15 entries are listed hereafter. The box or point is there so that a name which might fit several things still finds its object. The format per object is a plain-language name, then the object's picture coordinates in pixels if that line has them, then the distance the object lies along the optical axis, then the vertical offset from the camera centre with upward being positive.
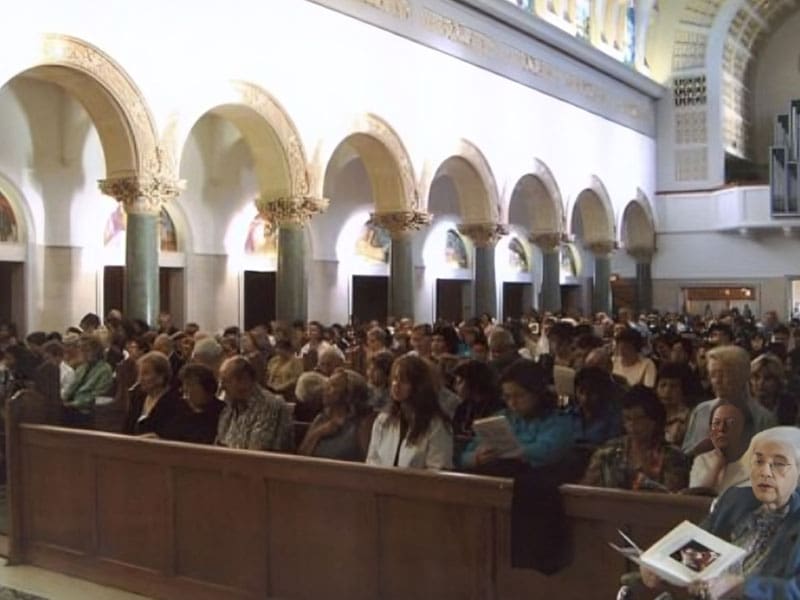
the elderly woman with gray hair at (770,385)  6.47 -0.60
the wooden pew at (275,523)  4.37 -1.19
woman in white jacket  5.00 -0.67
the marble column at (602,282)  26.17 +0.34
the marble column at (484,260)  20.20 +0.71
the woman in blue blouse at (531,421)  4.61 -0.61
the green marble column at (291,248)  14.92 +0.72
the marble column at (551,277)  22.98 +0.42
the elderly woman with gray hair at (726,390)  5.25 -0.51
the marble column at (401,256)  17.53 +0.69
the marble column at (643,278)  28.75 +0.48
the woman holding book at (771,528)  3.16 -0.77
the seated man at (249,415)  5.72 -0.70
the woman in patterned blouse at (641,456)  4.50 -0.74
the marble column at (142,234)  12.58 +0.78
